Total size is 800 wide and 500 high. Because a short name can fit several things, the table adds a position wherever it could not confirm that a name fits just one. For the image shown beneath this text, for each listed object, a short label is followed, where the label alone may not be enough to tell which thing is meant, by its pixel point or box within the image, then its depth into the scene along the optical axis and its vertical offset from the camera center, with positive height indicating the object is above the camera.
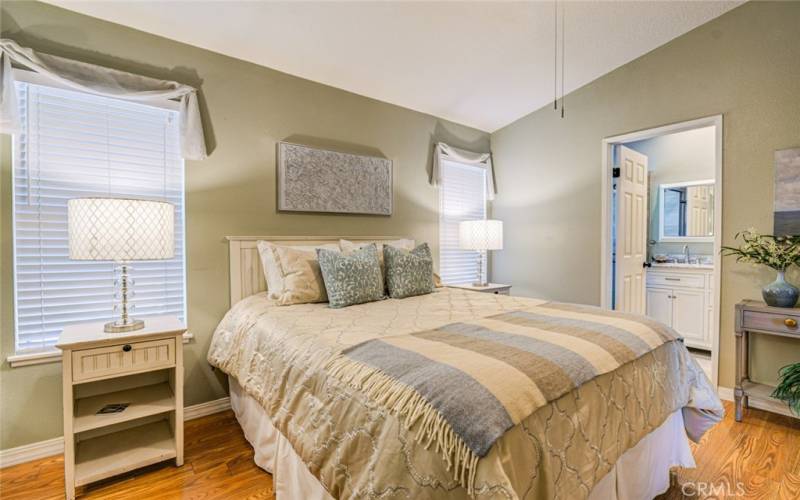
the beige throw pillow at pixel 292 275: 2.29 -0.19
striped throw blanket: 0.93 -0.38
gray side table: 2.36 -0.54
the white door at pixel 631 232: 3.52 +0.14
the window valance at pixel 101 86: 1.86 +0.90
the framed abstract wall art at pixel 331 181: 2.84 +0.52
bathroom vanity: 3.76 -0.56
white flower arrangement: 2.44 -0.02
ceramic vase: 2.40 -0.30
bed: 0.94 -0.53
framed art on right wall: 2.48 +0.37
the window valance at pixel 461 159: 3.77 +0.93
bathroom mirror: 4.23 +0.41
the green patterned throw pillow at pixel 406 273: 2.56 -0.19
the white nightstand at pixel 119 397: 1.70 -0.83
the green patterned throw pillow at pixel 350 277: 2.26 -0.20
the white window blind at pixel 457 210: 3.97 +0.40
